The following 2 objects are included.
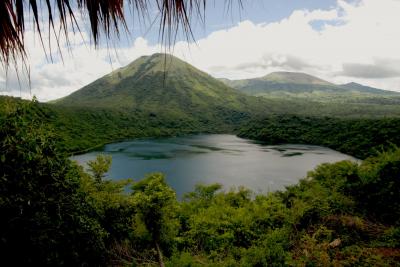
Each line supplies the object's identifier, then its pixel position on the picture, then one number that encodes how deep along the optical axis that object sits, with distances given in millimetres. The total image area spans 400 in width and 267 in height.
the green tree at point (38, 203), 6324
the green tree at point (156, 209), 16094
